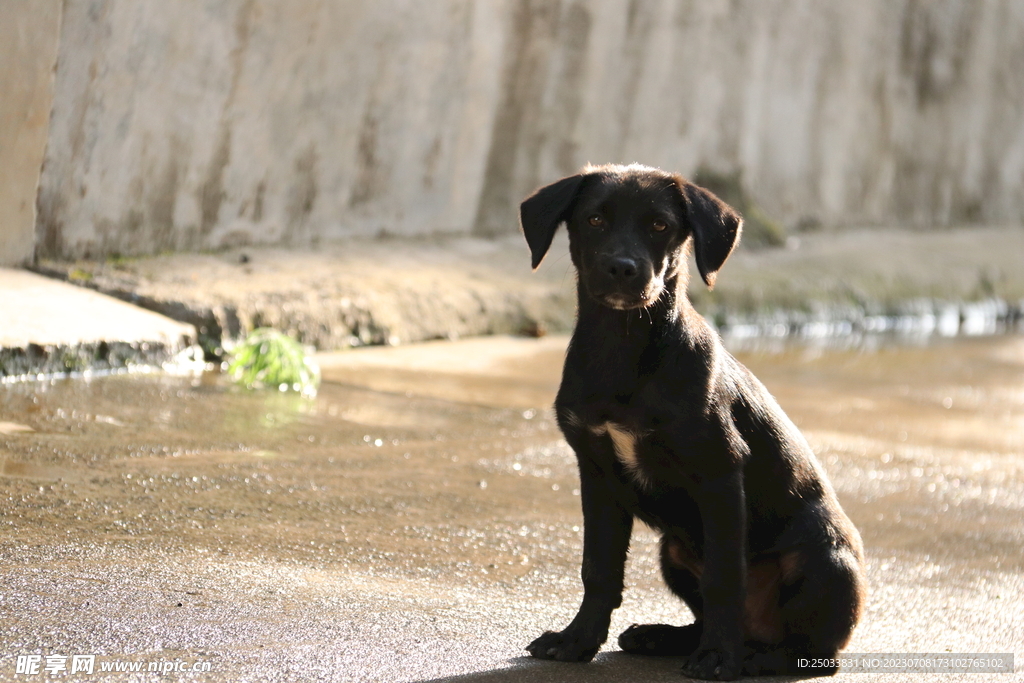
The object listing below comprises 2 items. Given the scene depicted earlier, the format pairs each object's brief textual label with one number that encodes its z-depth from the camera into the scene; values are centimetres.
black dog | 559
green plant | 1169
